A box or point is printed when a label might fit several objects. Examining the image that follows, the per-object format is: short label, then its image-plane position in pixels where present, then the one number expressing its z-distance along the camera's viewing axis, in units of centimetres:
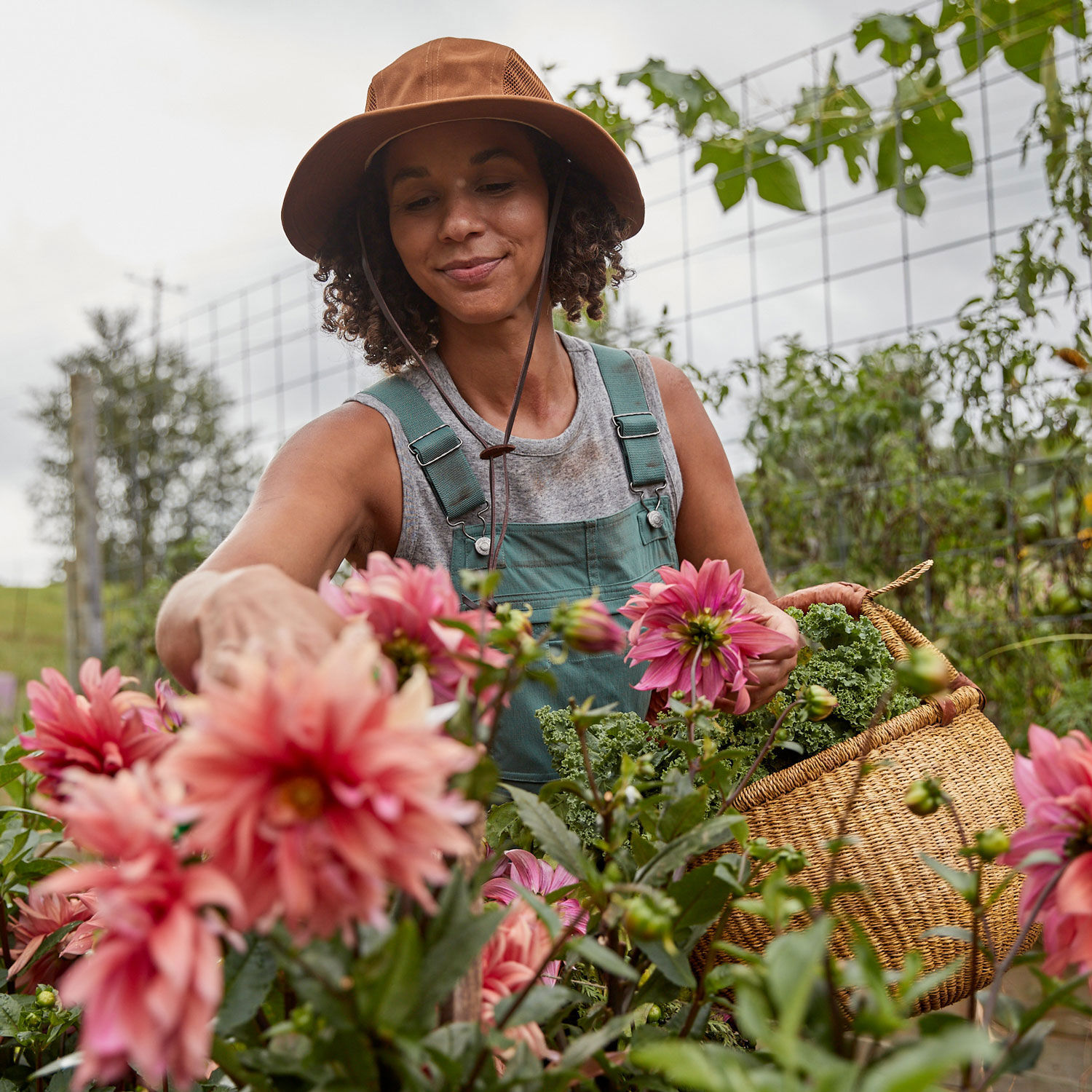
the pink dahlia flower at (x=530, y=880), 77
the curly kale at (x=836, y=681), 104
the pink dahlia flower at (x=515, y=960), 55
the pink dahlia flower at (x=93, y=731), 62
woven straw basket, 90
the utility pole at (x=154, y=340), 480
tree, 533
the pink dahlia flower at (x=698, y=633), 76
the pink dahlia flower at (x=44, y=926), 91
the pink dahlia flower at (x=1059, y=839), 50
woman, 134
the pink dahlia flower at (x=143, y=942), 35
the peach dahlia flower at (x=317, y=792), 36
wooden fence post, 478
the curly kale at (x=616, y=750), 92
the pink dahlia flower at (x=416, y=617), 50
